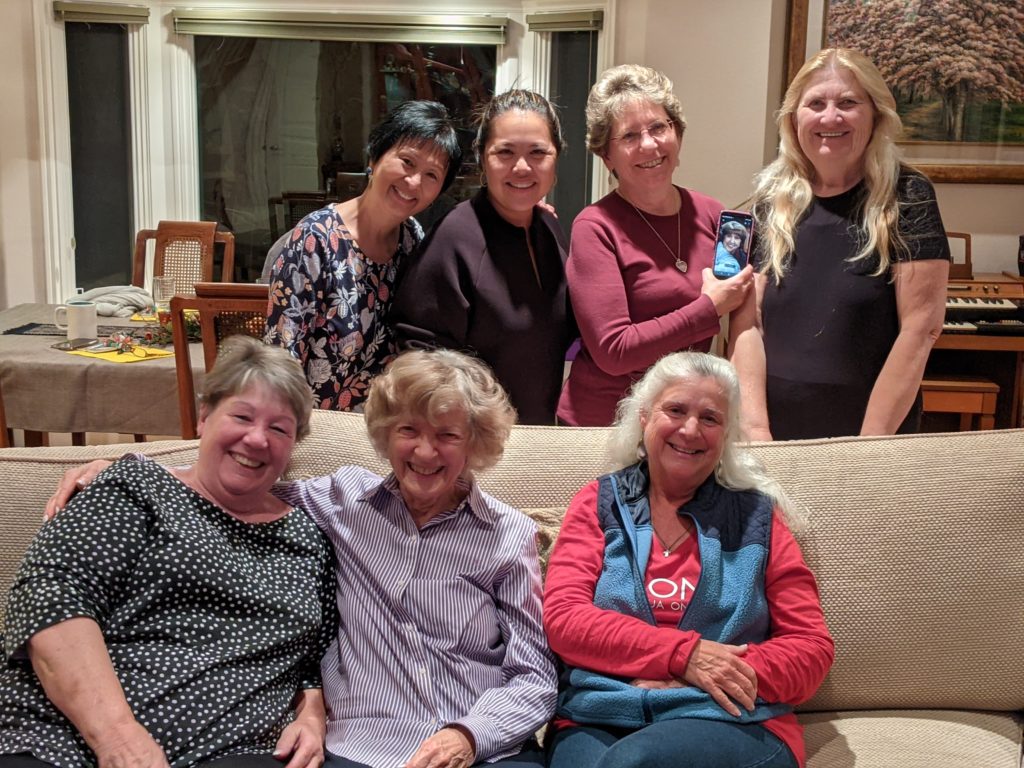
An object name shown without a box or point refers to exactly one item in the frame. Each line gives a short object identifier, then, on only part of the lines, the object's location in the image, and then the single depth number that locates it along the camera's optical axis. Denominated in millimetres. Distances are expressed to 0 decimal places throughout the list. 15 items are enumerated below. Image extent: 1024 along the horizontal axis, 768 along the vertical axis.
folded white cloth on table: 4133
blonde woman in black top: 2145
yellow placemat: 3279
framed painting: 4418
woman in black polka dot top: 1471
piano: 4145
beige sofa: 1896
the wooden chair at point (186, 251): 4758
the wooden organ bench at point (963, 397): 4223
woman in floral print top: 2258
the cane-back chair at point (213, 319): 2961
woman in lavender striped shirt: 1649
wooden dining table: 3217
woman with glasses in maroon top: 2193
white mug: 3480
